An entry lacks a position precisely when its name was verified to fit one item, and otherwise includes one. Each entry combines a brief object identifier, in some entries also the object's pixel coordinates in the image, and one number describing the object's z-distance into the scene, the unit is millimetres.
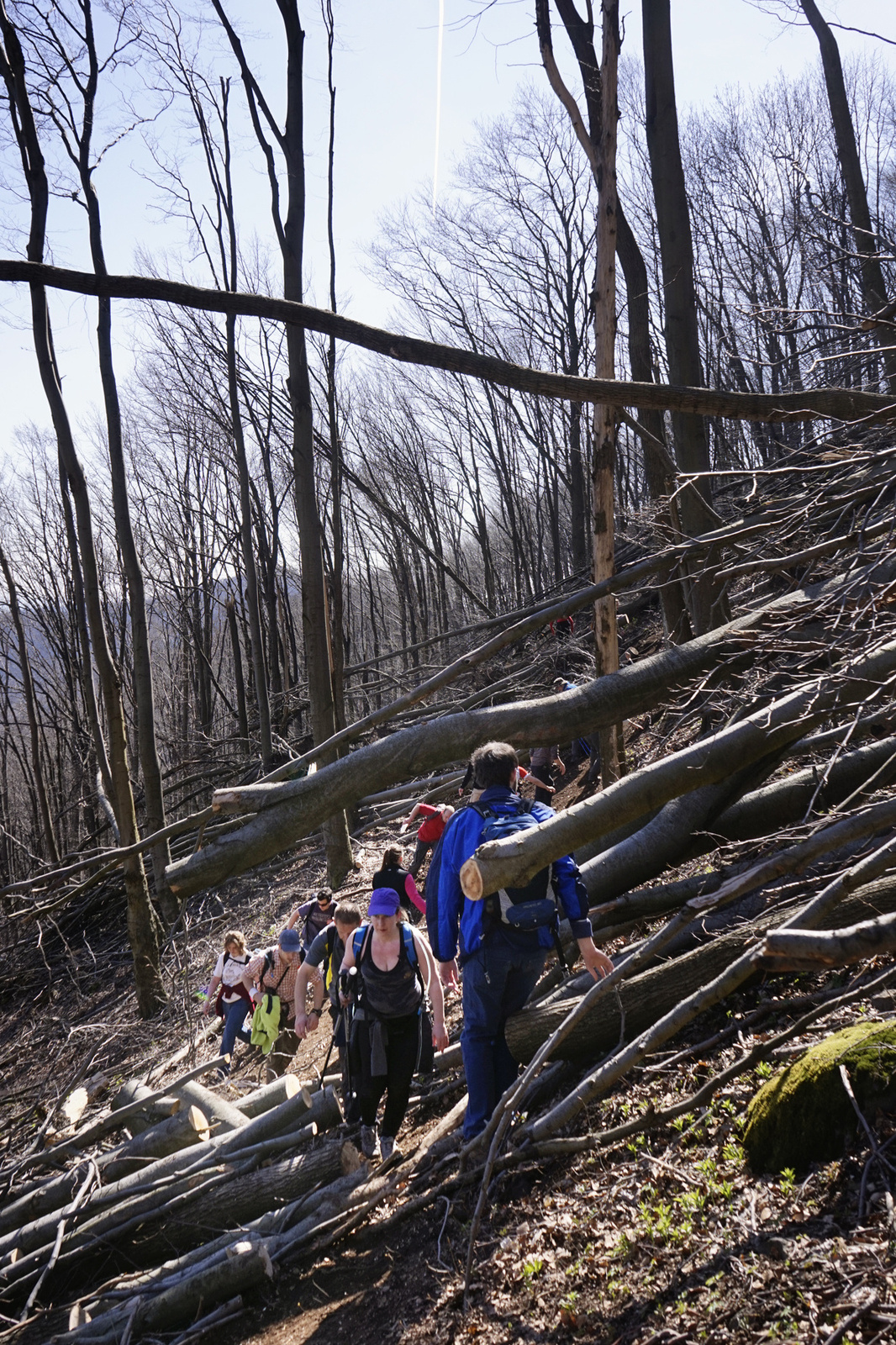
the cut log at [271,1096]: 5949
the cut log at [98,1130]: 5910
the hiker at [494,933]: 4184
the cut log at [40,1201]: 5352
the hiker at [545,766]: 10727
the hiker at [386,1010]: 5043
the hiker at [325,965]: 5926
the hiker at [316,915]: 7492
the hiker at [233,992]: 7805
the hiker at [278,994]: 7383
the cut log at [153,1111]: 6184
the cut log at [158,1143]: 5559
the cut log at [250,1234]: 4539
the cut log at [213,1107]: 5906
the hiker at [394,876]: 5809
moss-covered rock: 3145
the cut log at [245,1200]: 4953
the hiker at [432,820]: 7137
